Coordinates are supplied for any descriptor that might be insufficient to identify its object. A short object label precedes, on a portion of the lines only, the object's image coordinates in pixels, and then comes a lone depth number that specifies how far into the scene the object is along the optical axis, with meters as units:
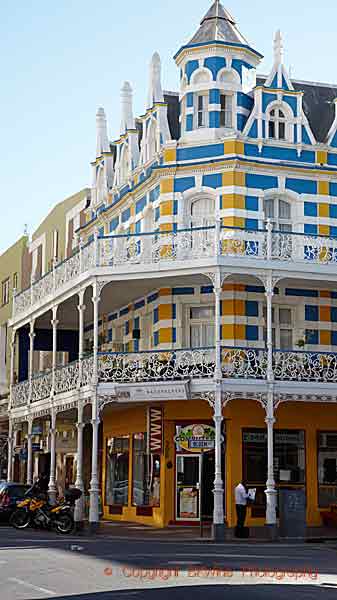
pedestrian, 25.70
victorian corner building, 27.12
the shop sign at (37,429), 36.84
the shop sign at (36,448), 41.50
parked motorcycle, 26.59
